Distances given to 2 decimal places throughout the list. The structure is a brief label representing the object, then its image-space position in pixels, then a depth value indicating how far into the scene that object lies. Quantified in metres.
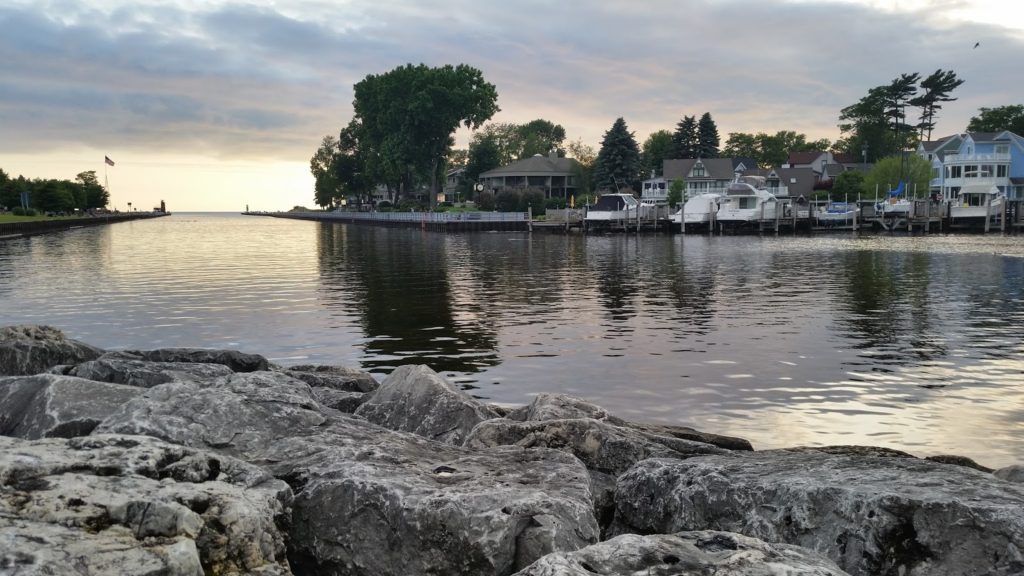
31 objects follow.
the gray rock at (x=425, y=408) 7.54
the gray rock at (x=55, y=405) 5.73
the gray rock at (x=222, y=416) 5.25
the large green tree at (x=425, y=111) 94.38
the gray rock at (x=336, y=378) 10.06
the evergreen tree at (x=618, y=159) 104.31
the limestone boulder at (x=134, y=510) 3.23
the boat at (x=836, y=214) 76.62
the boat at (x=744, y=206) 70.62
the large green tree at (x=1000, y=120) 103.62
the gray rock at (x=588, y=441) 6.25
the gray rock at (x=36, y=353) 9.55
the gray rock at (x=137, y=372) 8.11
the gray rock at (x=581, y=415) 7.38
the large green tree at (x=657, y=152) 121.12
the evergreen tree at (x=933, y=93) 111.89
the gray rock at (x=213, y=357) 10.91
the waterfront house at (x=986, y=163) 86.69
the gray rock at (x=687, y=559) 3.15
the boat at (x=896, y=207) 76.00
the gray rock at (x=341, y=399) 8.58
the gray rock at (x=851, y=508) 4.01
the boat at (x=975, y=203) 68.62
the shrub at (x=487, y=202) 95.12
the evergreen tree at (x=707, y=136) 118.81
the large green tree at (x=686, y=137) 119.31
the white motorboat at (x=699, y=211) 71.75
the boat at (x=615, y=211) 73.12
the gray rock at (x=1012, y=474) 5.94
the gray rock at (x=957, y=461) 6.76
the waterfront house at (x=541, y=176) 116.94
